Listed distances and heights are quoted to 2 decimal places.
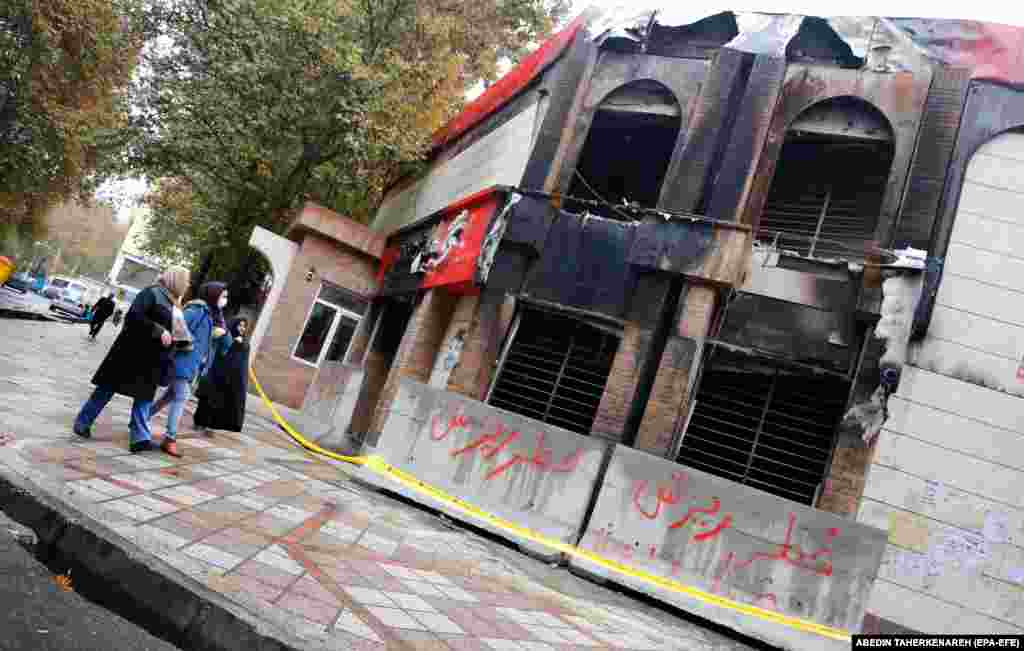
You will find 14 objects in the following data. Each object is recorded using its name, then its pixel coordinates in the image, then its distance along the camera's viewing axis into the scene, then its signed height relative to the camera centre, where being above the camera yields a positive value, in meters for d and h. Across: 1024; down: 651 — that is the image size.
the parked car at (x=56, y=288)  39.59 -1.56
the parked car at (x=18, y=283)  41.79 -2.17
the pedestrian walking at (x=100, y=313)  20.30 -1.08
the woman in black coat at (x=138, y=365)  5.72 -0.63
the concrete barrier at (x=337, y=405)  12.12 -0.85
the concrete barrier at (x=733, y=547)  6.53 -0.53
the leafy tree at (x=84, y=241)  63.81 +2.76
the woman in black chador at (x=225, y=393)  8.29 -0.89
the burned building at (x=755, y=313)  7.66 +2.45
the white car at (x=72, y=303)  33.97 -2.05
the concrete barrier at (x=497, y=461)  7.62 -0.59
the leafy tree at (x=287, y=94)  16.61 +5.86
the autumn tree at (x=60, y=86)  17.88 +4.90
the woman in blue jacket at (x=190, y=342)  6.18 -0.32
